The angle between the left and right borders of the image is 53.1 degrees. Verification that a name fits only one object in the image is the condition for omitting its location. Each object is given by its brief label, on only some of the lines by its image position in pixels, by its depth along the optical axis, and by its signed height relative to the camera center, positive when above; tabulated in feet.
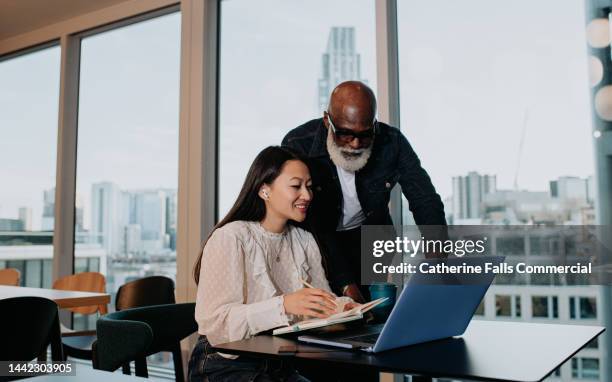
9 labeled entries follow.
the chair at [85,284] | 12.76 -0.96
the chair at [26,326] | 6.54 -0.97
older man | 7.66 +0.76
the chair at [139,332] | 5.99 -0.99
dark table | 3.72 -0.82
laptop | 4.15 -0.56
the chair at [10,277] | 13.00 -0.81
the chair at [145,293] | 9.38 -0.85
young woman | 5.24 -0.34
